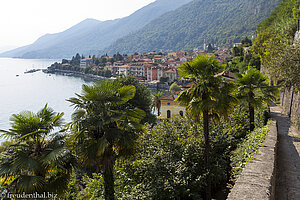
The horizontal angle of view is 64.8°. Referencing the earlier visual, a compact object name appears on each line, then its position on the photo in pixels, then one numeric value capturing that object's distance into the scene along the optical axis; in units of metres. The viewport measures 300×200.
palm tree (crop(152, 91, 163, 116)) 39.97
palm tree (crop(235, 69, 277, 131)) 9.48
